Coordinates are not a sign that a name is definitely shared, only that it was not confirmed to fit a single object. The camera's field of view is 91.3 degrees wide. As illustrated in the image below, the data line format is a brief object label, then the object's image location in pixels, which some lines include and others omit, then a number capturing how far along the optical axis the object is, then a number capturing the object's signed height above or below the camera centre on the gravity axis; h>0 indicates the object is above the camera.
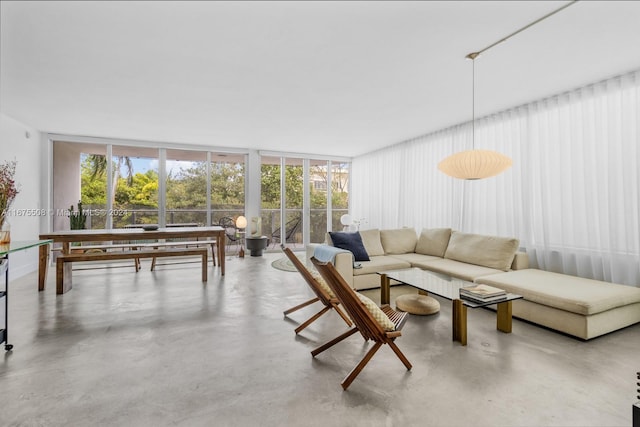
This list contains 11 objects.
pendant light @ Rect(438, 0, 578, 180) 2.95 +0.51
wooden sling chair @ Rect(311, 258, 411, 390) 1.94 -0.67
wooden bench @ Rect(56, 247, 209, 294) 3.82 -0.52
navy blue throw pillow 4.29 -0.37
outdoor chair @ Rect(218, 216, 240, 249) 7.27 -0.26
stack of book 2.57 -0.66
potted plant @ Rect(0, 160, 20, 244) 2.47 +0.18
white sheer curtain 3.27 +0.41
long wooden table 3.86 -0.24
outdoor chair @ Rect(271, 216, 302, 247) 7.81 -0.38
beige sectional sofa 2.63 -0.65
